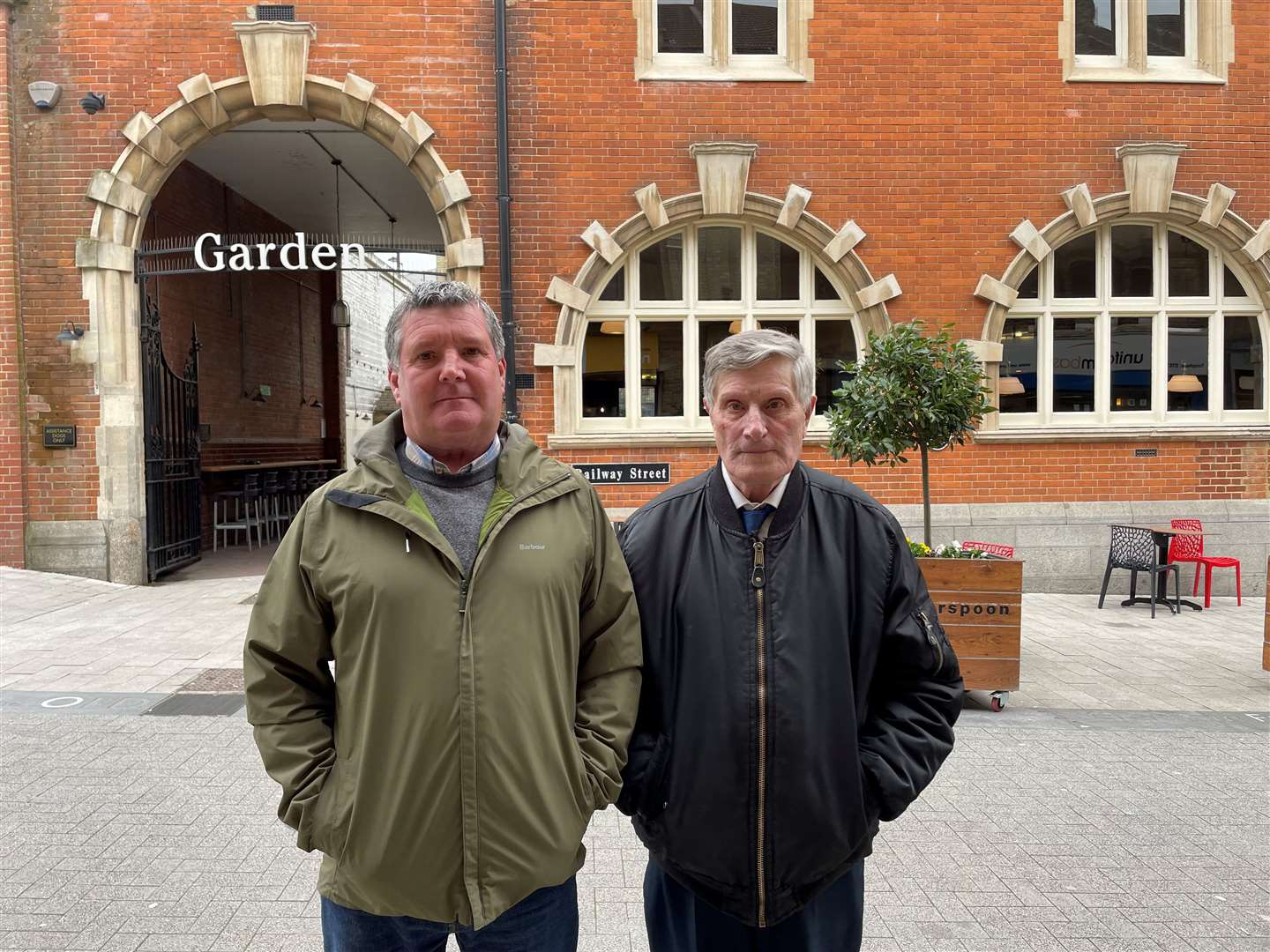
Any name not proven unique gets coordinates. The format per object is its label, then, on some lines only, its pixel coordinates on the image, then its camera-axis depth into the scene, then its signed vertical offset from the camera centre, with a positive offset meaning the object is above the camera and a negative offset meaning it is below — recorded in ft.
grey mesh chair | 29.94 -3.88
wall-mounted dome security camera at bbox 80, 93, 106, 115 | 32.01 +12.50
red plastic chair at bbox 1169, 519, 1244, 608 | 30.89 -3.98
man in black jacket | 6.41 -1.78
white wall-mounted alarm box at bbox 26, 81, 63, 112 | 32.14 +12.91
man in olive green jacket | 6.03 -1.58
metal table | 29.66 -3.97
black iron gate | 35.19 -0.29
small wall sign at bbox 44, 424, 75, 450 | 32.95 +0.55
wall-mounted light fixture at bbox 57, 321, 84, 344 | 32.63 +4.30
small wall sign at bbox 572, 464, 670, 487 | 32.94 -1.05
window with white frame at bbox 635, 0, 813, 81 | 32.94 +15.22
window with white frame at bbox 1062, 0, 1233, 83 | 33.45 +15.26
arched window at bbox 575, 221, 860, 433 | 33.96 +4.96
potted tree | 19.29 +0.23
